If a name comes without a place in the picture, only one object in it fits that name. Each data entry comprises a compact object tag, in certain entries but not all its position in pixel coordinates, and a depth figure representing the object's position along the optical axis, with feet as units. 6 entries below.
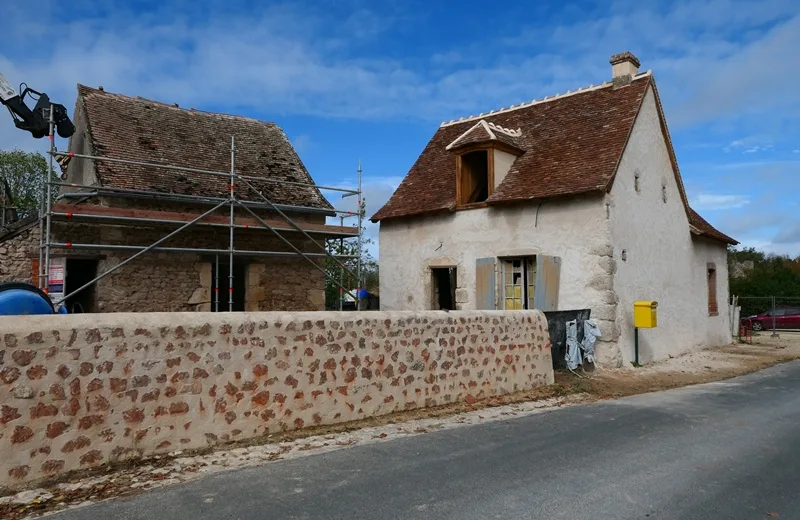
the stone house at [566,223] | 39.60
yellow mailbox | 38.81
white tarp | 35.65
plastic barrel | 20.11
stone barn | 35.60
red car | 80.48
